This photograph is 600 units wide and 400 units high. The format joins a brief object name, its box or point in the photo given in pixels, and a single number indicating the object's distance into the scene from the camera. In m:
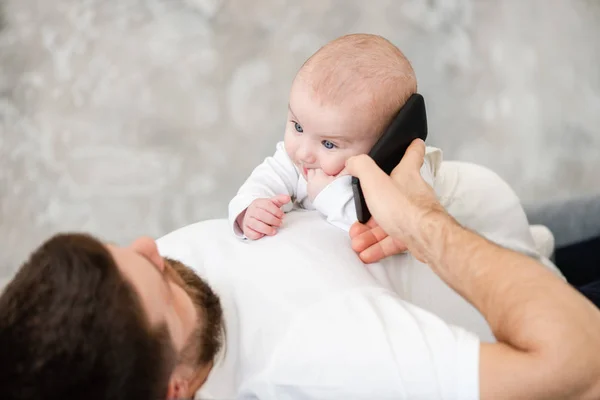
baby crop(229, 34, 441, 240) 1.04
